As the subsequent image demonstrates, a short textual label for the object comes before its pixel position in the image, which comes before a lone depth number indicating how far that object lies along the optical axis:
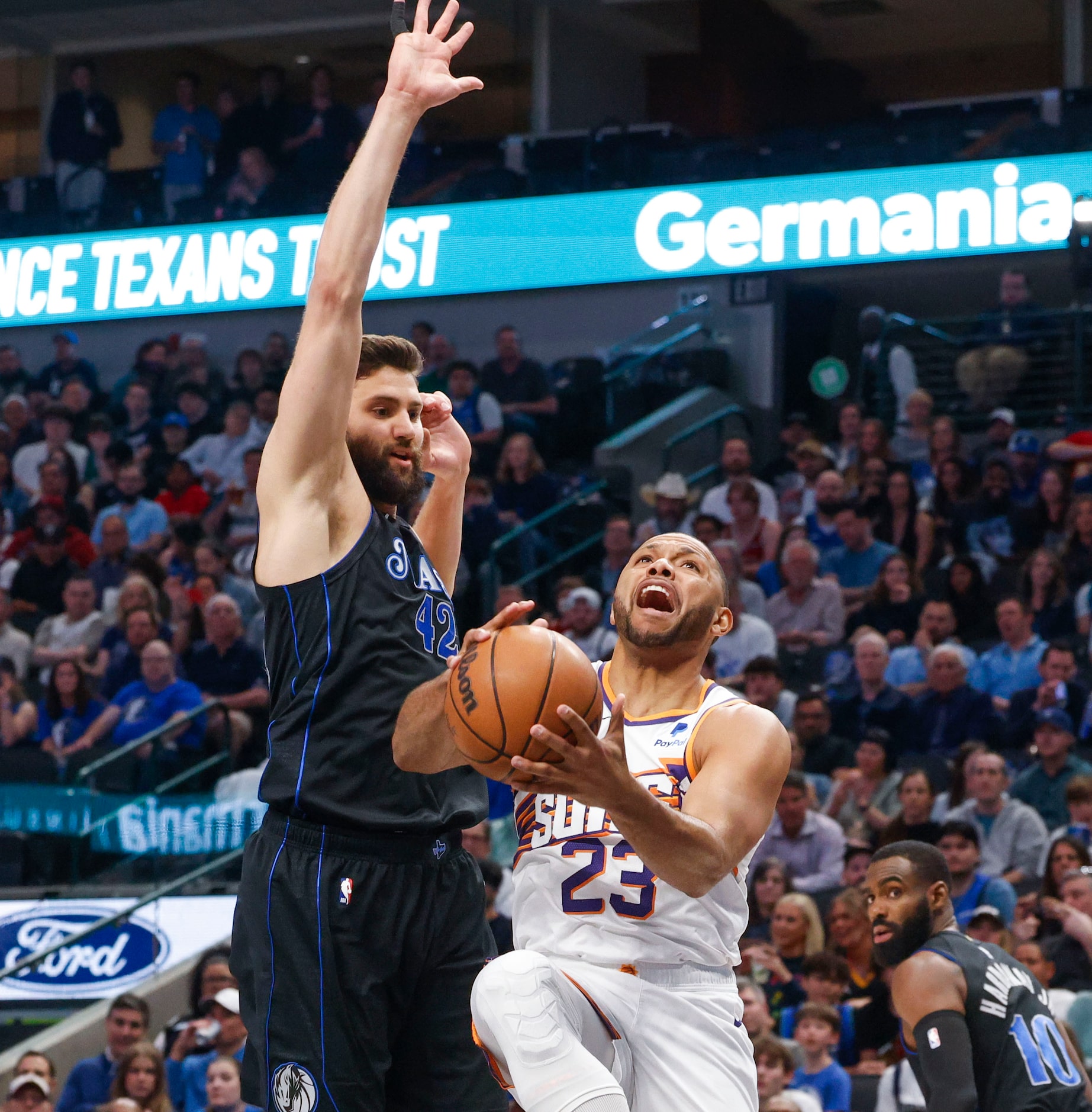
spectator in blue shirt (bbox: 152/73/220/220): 18.31
